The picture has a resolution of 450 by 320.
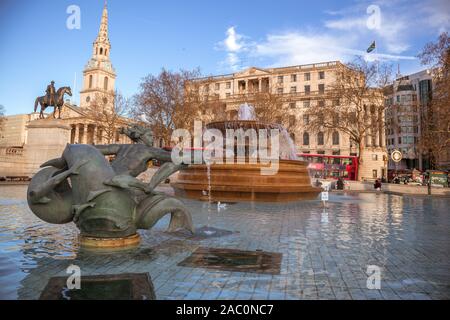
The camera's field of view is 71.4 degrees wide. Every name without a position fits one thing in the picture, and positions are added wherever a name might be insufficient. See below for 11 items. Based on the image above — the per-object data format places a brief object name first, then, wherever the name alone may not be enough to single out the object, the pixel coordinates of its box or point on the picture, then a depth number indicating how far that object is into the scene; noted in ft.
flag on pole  142.53
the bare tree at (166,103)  134.72
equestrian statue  88.48
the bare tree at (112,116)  143.84
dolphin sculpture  14.44
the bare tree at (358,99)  117.91
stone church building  84.33
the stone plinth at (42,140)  84.43
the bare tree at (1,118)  167.43
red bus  123.24
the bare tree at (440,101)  84.17
